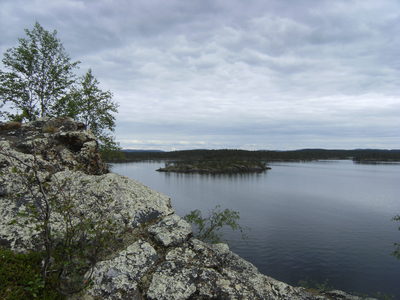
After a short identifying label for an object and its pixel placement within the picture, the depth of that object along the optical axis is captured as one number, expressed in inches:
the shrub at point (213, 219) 847.7
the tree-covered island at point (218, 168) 5969.5
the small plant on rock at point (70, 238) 185.5
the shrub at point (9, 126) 365.7
